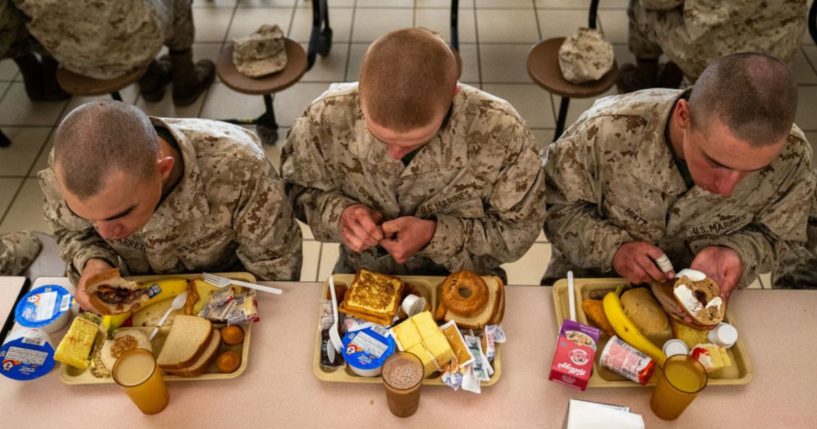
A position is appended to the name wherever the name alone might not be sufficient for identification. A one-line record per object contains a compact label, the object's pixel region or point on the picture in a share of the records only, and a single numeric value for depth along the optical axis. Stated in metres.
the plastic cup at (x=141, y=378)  1.47
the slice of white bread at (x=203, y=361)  1.59
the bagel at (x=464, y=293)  1.69
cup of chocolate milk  1.46
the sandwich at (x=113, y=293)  1.68
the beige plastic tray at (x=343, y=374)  1.59
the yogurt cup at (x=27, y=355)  1.57
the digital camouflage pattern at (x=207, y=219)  1.82
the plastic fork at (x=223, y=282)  1.82
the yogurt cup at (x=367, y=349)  1.58
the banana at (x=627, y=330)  1.62
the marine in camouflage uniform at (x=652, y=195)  1.82
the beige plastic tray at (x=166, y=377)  1.59
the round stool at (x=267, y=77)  3.37
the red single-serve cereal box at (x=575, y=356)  1.54
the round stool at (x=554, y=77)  3.20
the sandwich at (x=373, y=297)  1.69
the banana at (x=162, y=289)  1.75
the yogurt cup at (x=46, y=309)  1.70
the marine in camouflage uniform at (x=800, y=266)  2.08
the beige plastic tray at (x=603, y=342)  1.59
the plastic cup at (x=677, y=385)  1.45
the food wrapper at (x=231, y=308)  1.71
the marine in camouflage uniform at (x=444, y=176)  1.81
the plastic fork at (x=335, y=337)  1.64
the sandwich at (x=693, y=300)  1.62
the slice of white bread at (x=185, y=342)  1.59
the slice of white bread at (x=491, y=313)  1.69
